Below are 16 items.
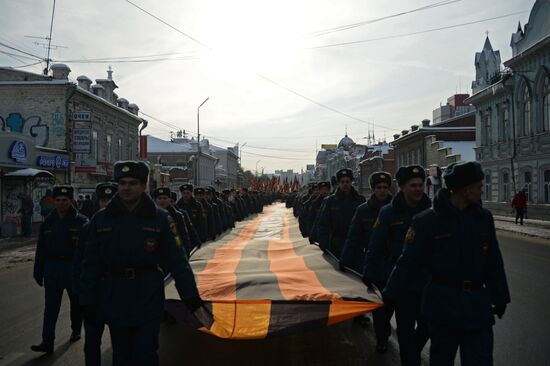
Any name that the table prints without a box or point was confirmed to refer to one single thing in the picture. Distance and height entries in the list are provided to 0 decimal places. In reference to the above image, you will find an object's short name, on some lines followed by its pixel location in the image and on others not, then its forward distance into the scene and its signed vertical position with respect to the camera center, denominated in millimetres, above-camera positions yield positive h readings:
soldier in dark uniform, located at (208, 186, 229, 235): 12284 -441
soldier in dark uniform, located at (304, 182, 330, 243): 11181 -272
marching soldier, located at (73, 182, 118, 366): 4251 -1229
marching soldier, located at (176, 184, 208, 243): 10188 -365
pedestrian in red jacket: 24500 -857
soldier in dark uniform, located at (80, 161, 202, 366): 3799 -606
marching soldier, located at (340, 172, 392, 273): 6156 -474
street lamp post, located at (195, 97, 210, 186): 41631 +5137
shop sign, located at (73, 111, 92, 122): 27031 +4098
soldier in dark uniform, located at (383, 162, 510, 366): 3490 -584
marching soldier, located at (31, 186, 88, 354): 5664 -730
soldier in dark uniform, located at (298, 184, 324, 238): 12373 -780
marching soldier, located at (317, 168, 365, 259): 7691 -410
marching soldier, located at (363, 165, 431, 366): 5070 -374
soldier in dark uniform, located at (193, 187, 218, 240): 10820 -616
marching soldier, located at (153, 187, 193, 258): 7543 -315
